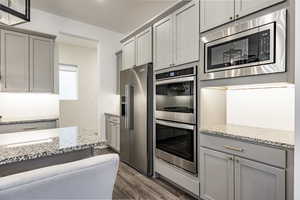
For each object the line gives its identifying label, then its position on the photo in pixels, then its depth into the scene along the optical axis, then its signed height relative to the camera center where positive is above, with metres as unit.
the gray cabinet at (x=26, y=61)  3.14 +0.69
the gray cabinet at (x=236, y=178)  1.38 -0.72
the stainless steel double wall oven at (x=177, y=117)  2.12 -0.25
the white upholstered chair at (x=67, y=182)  0.61 -0.33
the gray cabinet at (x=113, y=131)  4.00 -0.79
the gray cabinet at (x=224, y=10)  1.54 +0.85
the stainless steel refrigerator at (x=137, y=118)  2.84 -0.35
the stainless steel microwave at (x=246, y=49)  1.40 +0.46
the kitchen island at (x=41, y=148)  1.04 -0.32
